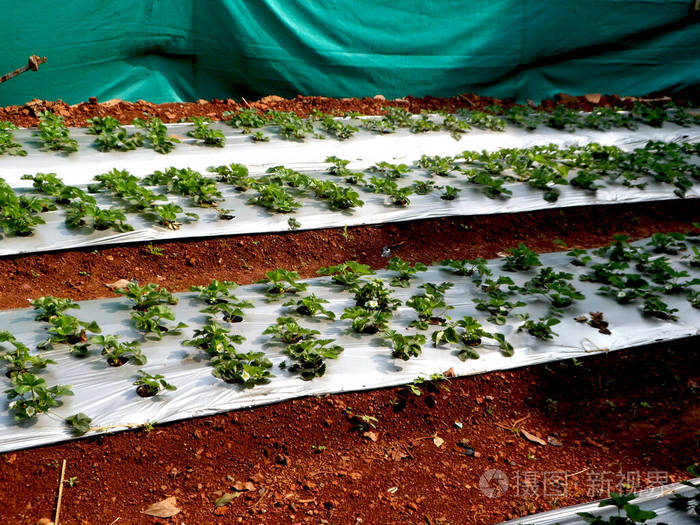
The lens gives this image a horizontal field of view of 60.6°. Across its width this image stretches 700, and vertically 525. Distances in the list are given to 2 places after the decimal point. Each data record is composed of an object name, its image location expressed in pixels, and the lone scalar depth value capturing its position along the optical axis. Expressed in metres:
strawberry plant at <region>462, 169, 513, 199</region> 5.39
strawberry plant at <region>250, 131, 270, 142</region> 5.98
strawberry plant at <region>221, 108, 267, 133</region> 6.30
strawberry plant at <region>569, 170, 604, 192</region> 5.68
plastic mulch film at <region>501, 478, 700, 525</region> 2.40
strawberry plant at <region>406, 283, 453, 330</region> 3.55
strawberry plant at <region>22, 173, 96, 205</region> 4.38
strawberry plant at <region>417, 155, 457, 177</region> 5.70
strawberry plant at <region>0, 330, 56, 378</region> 2.82
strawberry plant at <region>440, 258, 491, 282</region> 4.13
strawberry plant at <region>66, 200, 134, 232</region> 4.18
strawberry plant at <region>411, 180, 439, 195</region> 5.30
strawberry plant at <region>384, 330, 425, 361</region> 3.24
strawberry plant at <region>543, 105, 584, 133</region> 7.35
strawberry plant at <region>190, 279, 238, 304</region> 3.56
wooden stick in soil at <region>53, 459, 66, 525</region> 2.37
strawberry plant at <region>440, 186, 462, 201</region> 5.21
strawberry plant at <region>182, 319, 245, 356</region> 3.08
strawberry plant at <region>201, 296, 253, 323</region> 3.44
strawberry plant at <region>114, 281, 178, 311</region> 3.45
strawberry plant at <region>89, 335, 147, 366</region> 2.98
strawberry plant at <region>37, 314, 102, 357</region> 3.03
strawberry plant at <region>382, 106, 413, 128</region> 6.86
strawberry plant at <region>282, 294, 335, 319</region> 3.50
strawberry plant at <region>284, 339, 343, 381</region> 3.08
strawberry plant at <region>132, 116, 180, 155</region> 5.53
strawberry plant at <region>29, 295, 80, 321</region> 3.24
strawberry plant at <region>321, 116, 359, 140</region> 6.36
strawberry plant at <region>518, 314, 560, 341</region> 3.54
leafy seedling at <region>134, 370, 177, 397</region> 2.81
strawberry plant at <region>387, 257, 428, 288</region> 3.97
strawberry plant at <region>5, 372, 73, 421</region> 2.60
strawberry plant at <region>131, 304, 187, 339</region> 3.20
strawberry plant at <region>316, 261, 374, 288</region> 3.90
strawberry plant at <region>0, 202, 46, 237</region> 3.99
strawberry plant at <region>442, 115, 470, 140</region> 6.73
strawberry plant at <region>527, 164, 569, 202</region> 5.52
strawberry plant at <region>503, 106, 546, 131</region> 7.25
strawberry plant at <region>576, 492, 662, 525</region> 2.26
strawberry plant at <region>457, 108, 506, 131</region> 7.07
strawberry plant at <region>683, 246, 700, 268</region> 4.53
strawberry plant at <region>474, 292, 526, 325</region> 3.64
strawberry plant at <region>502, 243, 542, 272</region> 4.29
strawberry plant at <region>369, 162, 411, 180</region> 5.54
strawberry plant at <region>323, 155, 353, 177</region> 5.46
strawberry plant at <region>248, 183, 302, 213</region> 4.74
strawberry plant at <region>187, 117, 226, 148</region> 5.77
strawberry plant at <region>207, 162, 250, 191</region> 5.00
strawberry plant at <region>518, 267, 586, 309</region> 3.87
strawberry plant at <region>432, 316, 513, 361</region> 3.38
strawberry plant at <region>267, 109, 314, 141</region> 6.19
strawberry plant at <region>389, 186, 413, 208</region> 5.08
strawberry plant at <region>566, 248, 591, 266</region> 4.43
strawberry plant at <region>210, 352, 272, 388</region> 2.95
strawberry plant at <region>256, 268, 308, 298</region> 3.72
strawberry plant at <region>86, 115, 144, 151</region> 5.40
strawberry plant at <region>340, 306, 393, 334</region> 3.41
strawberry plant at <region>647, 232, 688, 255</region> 4.72
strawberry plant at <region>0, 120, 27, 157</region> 5.07
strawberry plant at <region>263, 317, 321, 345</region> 3.26
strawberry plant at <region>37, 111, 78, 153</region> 5.27
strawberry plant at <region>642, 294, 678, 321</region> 3.79
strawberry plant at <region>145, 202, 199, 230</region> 4.34
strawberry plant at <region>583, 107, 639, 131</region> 7.49
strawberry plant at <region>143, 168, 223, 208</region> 4.71
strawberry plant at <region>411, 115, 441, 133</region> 6.72
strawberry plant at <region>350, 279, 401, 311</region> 3.67
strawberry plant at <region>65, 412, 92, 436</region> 2.61
